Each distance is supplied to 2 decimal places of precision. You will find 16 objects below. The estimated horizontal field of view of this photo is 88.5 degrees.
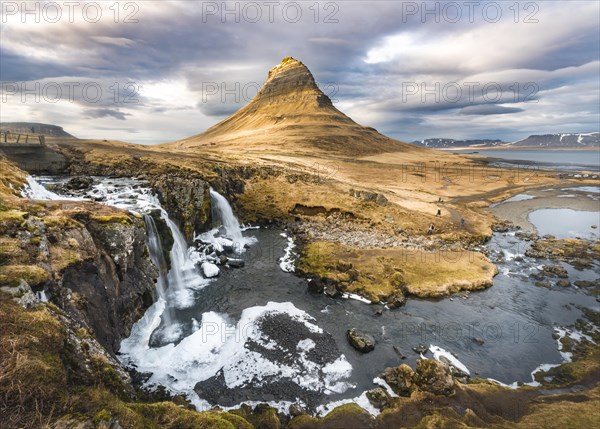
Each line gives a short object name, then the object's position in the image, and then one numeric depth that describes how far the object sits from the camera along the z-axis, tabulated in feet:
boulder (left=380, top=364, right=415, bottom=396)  61.62
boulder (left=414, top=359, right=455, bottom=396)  59.36
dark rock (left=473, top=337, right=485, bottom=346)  80.27
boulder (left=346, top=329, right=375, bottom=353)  73.67
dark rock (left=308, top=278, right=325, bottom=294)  100.17
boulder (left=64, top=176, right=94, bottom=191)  119.03
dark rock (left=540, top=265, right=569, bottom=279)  120.78
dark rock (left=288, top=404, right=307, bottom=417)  55.72
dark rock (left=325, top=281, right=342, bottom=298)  97.96
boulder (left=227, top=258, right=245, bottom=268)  117.08
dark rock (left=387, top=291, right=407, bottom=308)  93.81
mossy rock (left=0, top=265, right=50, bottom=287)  39.57
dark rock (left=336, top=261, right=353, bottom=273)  110.83
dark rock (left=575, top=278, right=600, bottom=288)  112.98
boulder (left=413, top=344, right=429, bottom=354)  75.05
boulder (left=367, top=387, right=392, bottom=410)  57.93
